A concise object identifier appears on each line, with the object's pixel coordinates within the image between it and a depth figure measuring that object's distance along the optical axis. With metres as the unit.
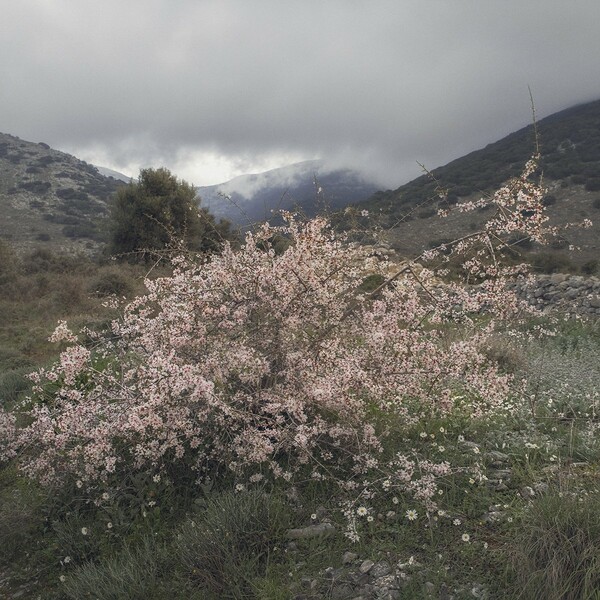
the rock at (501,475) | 3.81
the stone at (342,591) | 2.97
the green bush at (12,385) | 7.68
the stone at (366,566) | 3.11
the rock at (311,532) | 3.50
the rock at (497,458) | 4.05
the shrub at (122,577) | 3.16
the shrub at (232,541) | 3.19
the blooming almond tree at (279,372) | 3.89
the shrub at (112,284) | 16.88
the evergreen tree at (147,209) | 22.22
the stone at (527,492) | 3.45
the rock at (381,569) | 3.07
